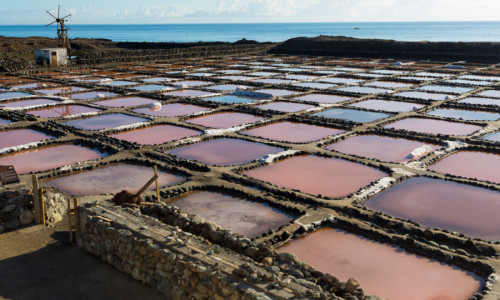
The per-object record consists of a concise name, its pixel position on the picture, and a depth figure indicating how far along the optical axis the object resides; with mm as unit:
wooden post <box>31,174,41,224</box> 9289
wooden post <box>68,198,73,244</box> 8652
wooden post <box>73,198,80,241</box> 8609
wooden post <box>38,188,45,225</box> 9366
